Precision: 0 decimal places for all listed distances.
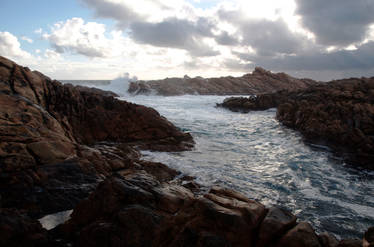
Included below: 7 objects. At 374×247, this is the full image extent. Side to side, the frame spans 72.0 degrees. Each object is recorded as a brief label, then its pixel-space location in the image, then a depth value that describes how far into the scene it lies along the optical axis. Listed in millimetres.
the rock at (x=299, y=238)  3078
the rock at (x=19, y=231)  2980
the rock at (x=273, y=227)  3166
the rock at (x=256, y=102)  23797
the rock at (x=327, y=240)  3182
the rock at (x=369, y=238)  2755
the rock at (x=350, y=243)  3023
